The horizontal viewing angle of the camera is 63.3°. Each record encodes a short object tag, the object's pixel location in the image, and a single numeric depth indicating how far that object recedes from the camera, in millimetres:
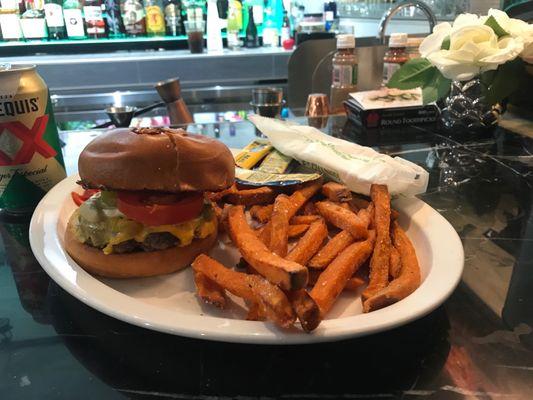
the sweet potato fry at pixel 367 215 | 296
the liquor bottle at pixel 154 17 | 1344
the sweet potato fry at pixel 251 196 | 342
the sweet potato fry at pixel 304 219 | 319
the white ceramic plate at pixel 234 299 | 204
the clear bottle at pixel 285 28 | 1498
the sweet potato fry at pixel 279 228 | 280
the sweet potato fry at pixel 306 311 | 191
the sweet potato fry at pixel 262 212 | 334
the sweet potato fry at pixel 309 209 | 340
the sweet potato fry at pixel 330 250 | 266
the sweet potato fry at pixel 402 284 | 227
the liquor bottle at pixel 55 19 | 1264
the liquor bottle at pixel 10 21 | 1255
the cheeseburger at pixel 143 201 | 278
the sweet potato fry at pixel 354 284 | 266
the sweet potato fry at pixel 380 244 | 252
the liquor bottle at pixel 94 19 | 1287
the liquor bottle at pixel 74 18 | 1280
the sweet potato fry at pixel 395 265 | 265
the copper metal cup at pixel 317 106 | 735
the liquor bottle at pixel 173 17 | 1364
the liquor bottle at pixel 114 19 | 1328
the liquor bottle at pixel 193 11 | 1360
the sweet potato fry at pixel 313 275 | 268
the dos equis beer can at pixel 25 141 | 335
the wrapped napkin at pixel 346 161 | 337
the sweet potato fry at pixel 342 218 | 282
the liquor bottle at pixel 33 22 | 1270
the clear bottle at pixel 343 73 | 643
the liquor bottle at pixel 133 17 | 1321
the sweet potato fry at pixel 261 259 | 193
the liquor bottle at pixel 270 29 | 1469
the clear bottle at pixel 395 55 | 630
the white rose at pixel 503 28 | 500
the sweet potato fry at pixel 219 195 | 351
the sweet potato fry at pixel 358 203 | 336
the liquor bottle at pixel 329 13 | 1588
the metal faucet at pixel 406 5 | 865
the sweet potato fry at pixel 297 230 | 308
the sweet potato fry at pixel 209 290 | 246
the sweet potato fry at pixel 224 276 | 231
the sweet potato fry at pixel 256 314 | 231
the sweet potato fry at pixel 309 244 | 268
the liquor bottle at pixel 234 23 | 1404
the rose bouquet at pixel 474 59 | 493
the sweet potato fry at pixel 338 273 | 233
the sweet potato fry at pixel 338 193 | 330
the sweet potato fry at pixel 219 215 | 335
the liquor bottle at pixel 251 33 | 1449
